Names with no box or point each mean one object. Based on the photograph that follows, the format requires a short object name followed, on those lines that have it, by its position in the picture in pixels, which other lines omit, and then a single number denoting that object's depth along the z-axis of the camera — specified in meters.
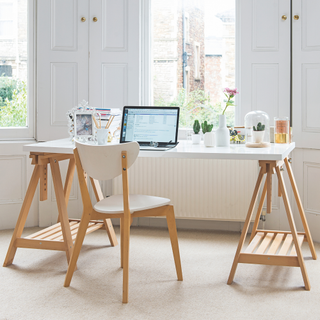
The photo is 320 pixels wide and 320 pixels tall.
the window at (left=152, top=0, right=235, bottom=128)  3.35
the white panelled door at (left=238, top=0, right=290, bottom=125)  3.12
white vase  2.47
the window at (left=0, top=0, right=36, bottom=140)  3.42
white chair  2.00
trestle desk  2.17
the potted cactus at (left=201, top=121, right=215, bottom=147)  2.47
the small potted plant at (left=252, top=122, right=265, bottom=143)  2.44
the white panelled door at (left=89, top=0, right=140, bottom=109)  3.31
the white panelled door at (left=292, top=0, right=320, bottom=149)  3.02
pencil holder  2.46
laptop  2.47
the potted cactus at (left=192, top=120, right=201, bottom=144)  2.63
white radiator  3.18
